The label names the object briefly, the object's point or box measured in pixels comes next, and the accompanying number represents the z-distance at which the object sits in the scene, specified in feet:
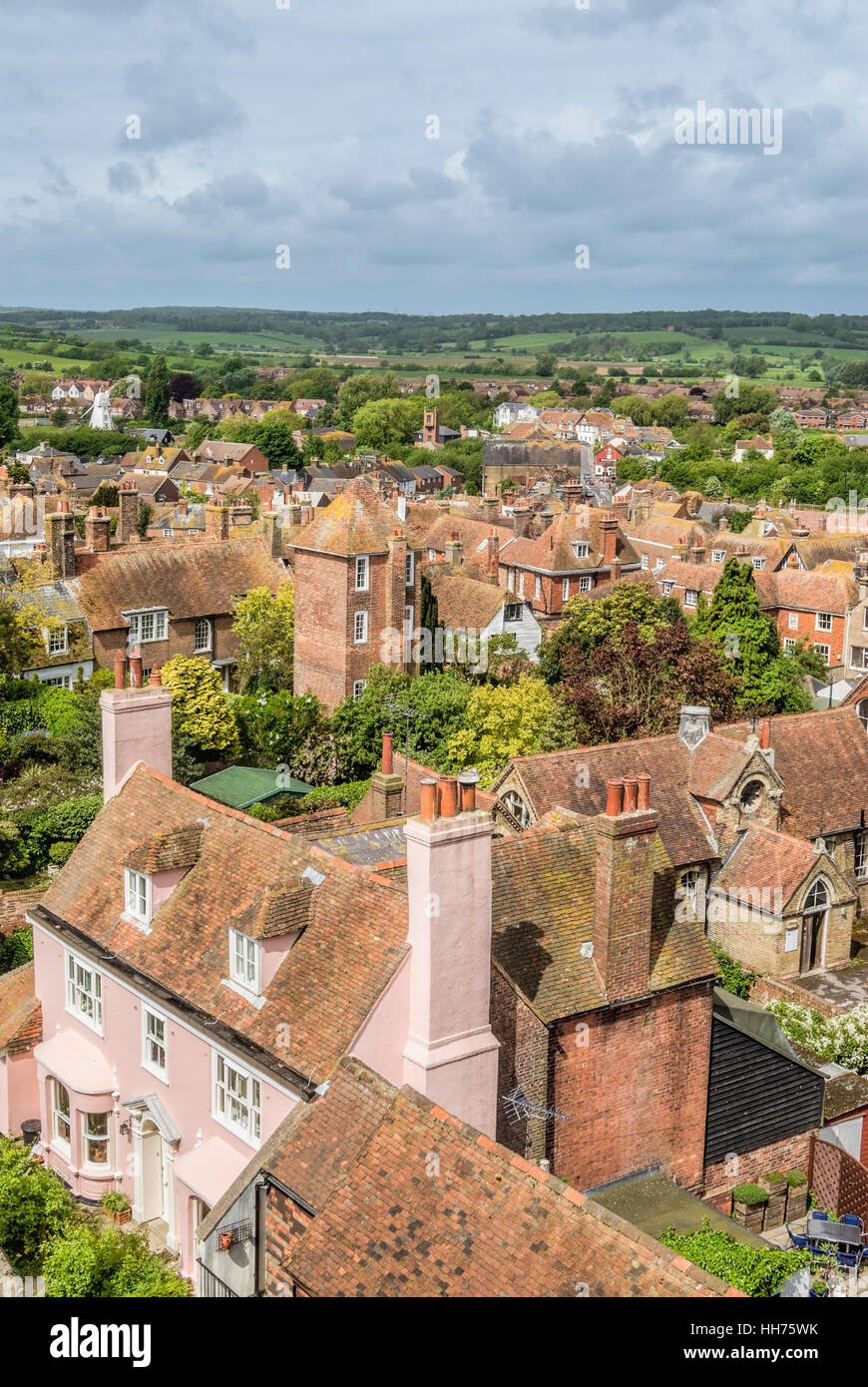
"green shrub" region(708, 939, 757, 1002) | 107.96
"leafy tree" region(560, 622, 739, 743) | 154.81
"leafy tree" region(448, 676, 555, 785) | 145.89
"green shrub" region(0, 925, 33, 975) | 101.09
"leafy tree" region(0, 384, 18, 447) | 592.60
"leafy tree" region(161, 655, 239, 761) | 152.97
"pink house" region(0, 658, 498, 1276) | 52.49
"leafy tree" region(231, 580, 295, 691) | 187.83
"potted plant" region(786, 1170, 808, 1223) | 77.56
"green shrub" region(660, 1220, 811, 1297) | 54.95
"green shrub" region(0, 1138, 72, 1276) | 64.69
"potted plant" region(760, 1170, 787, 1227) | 75.51
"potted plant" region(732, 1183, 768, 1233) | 73.41
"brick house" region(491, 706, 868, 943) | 113.50
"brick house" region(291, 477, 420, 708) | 174.91
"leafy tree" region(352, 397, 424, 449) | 618.03
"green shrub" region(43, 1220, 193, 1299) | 55.83
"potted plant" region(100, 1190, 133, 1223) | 67.36
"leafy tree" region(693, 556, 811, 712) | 191.21
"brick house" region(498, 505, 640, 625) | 243.19
